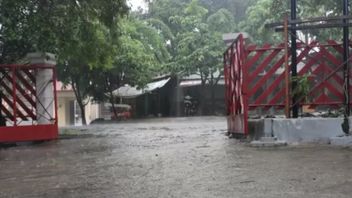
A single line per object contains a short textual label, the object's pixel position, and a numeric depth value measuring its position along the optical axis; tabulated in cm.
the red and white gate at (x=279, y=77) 1086
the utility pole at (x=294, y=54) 1037
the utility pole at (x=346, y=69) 1005
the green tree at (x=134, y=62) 2867
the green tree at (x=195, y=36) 3238
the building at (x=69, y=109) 4027
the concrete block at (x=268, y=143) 977
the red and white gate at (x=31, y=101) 1348
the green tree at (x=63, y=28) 1326
